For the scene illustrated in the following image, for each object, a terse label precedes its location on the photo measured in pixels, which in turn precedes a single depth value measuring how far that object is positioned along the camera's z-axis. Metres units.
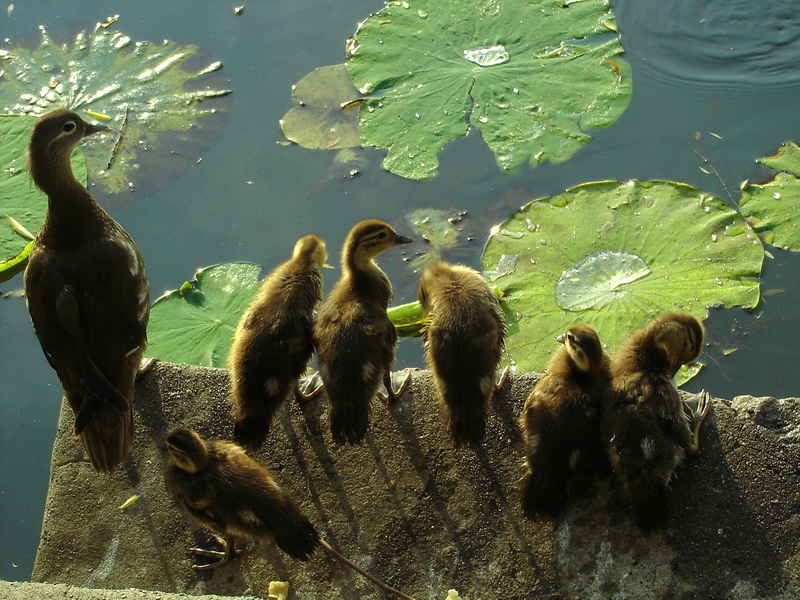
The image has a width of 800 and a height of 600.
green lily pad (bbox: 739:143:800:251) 5.20
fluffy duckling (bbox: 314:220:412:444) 3.91
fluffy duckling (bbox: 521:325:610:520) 3.64
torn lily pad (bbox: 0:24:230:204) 6.35
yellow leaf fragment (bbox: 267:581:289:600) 3.66
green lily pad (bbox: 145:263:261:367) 5.22
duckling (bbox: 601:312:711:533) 3.54
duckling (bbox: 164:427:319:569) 3.52
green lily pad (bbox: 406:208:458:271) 5.57
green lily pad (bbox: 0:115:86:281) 5.76
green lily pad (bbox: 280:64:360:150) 6.22
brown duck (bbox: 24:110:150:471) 3.98
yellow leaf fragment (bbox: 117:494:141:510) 4.07
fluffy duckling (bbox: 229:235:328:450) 3.96
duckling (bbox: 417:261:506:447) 3.84
